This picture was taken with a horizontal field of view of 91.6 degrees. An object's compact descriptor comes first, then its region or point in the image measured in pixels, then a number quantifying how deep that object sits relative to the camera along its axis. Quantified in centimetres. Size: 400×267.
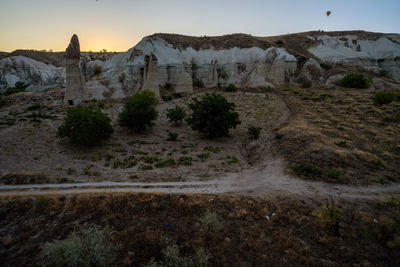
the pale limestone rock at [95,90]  3352
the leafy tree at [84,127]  1830
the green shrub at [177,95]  4075
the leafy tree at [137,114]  2364
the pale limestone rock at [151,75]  3684
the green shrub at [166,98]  3862
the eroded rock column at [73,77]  2908
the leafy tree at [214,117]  2131
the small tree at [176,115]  2662
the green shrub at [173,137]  2231
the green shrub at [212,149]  1917
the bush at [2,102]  3156
